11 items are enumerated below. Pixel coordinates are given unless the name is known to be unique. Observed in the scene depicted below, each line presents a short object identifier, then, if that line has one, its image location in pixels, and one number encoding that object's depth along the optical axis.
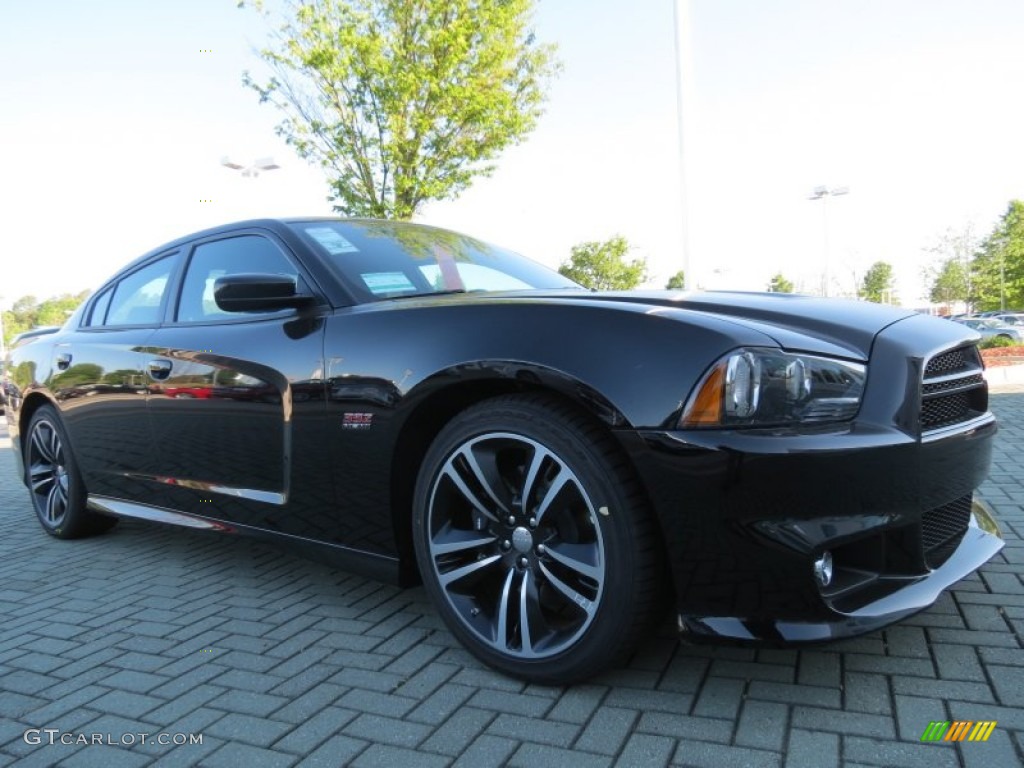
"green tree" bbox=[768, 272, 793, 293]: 54.19
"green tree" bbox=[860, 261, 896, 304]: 47.38
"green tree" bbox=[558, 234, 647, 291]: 33.41
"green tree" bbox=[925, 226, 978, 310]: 39.44
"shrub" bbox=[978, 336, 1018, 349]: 17.78
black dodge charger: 1.85
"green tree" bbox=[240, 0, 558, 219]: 11.66
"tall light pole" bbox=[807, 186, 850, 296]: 28.48
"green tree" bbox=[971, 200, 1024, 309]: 41.62
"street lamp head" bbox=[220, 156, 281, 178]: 15.83
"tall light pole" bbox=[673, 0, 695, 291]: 10.17
